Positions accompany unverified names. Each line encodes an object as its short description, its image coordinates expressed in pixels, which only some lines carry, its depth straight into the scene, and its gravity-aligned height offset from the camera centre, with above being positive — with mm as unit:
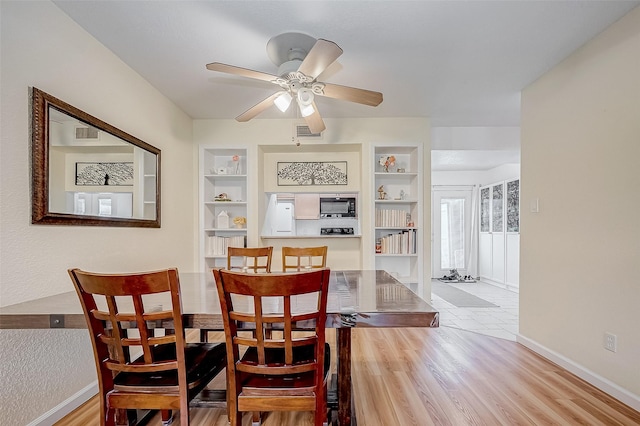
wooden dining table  1341 -436
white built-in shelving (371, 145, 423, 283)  3861 +32
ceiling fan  1916 +870
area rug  4711 -1360
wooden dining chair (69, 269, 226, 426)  1177 -527
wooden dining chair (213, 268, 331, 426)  1162 -524
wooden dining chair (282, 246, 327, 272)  2930 -354
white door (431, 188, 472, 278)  7094 -348
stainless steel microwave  4066 +96
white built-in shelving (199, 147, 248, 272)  3875 +172
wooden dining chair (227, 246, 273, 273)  2832 -349
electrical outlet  2080 -849
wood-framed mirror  1707 +290
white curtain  7008 -674
